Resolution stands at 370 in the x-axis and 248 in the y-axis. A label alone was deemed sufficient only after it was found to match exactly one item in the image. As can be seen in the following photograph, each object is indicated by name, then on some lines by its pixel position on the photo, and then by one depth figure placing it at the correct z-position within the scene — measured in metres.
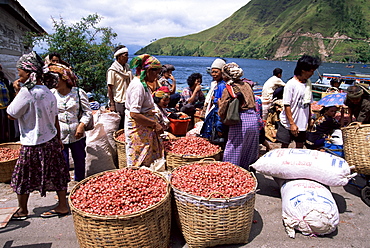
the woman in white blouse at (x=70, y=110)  3.02
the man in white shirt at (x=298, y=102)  3.51
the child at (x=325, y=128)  5.05
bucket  4.96
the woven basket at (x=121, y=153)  3.79
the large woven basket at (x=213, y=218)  2.23
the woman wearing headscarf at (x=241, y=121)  3.18
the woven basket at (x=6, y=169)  3.64
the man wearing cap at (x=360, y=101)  3.82
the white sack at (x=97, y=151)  3.77
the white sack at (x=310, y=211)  2.52
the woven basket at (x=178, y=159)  3.28
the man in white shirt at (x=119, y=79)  4.36
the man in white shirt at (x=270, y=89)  6.50
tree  7.27
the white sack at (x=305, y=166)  2.83
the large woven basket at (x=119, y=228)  1.96
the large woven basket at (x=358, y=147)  3.04
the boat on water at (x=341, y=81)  14.30
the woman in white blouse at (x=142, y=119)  2.76
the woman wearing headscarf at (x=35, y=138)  2.48
